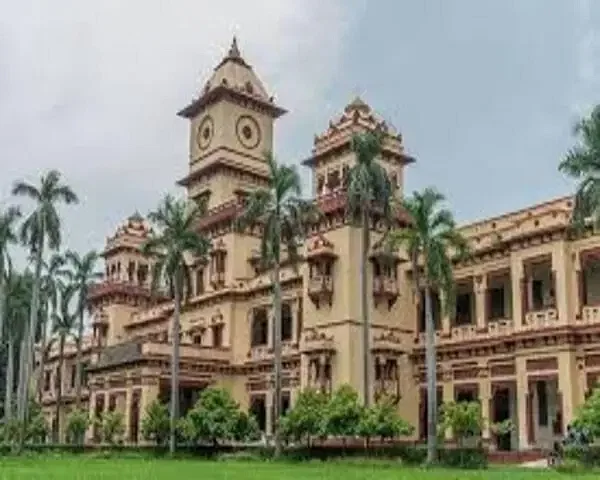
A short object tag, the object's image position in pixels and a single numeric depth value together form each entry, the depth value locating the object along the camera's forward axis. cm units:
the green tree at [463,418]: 3859
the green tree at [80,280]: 6969
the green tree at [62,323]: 7000
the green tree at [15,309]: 7044
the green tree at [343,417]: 4041
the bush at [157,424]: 4903
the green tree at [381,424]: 4006
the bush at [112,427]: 5384
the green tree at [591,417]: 3253
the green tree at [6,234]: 6145
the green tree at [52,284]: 6806
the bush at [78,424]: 5903
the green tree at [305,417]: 4172
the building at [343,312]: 4244
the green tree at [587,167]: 3500
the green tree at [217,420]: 4641
